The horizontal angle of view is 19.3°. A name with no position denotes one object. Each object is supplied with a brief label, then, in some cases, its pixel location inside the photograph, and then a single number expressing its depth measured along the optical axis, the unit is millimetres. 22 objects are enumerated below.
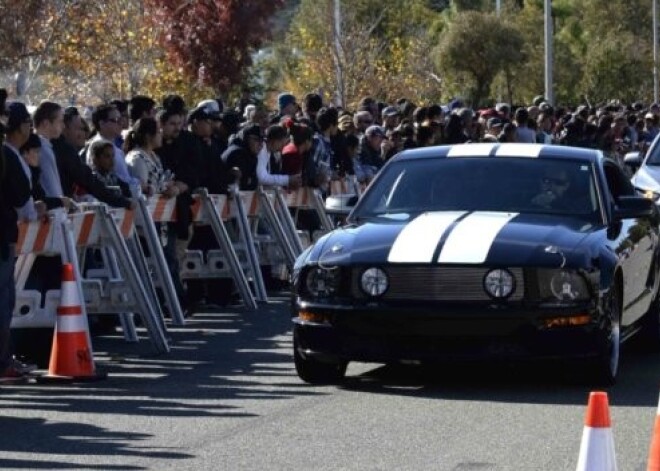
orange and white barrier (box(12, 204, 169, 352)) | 13266
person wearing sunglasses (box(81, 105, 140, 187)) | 16125
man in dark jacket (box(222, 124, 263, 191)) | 19297
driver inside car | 13047
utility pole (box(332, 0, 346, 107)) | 44375
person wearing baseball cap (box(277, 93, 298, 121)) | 24078
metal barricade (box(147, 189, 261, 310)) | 17969
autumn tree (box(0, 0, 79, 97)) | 29406
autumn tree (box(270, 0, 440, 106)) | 48625
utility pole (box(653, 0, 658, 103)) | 65938
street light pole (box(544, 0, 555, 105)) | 48531
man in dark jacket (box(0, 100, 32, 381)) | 12188
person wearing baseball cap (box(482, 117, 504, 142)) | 25884
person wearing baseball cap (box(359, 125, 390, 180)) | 24094
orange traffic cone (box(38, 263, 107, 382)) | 12641
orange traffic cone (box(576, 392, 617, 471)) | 7094
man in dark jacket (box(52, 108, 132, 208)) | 14602
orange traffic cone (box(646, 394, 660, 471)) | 7215
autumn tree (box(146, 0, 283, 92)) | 36438
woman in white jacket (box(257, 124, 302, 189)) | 19500
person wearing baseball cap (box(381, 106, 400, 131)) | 27156
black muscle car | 11711
